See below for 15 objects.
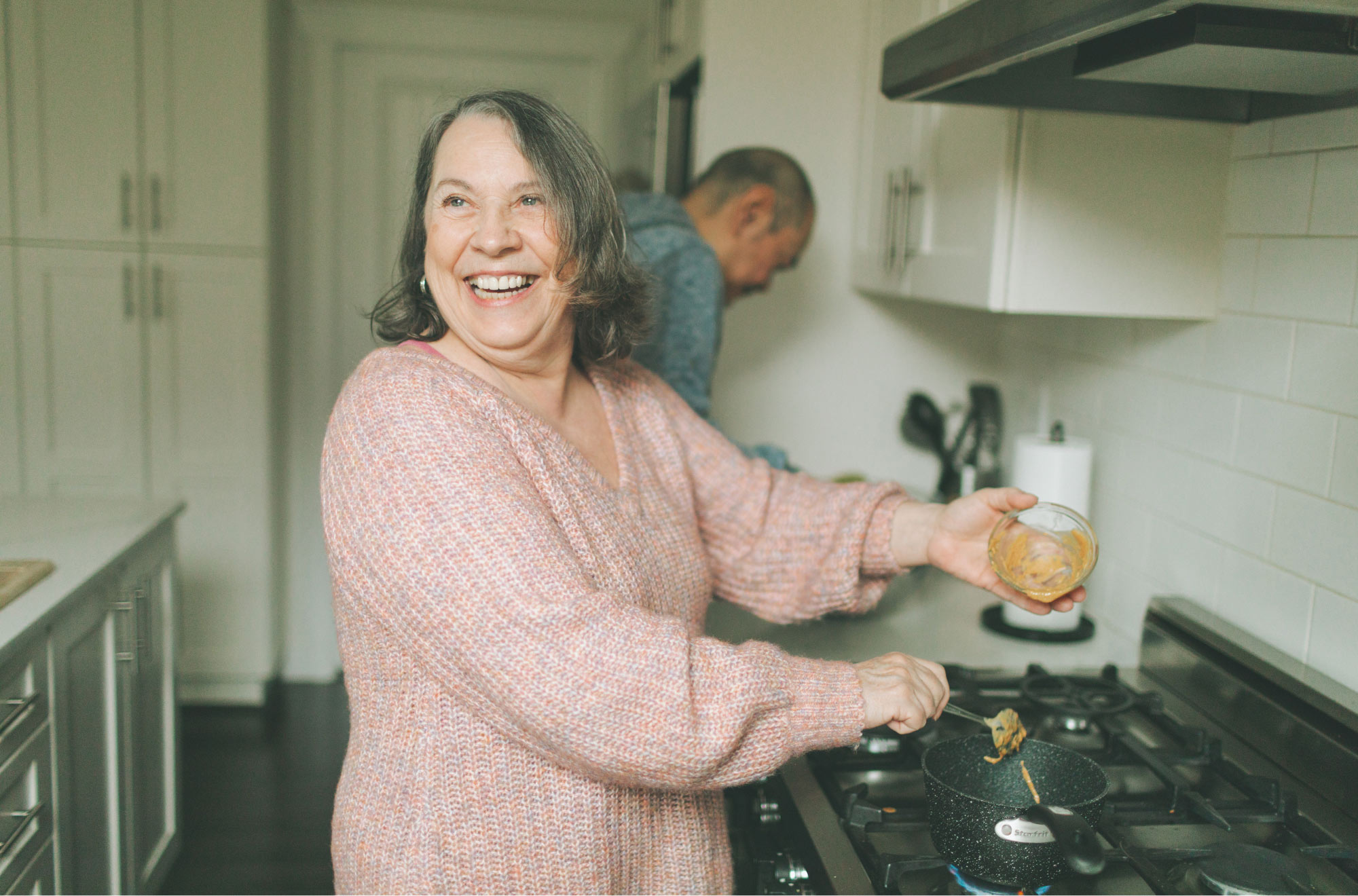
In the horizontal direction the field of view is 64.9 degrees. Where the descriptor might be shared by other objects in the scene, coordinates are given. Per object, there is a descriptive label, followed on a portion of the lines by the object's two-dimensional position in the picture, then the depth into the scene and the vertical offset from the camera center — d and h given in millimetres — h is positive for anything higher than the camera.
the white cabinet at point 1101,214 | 1466 +151
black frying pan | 874 -433
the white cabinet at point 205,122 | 2857 +438
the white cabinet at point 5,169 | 2662 +292
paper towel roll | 1733 -249
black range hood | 884 +261
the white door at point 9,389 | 2748 -293
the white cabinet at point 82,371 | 2904 -251
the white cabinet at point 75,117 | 2766 +423
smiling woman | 839 -247
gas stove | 1019 -509
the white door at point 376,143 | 3297 +459
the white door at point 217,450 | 2994 -470
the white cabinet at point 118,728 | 1583 -744
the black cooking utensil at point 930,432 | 2355 -258
